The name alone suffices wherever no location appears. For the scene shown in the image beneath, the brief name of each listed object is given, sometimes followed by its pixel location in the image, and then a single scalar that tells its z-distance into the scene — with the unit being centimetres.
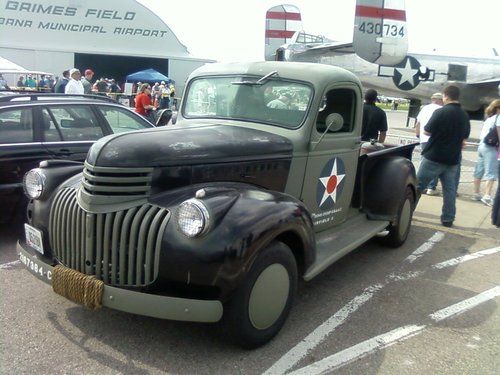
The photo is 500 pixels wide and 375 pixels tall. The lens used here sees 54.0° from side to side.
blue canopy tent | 2931
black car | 523
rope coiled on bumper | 295
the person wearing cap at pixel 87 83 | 1298
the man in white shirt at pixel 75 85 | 1132
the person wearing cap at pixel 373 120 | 796
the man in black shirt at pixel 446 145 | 645
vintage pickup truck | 288
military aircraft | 1658
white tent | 1296
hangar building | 3322
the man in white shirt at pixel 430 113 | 873
